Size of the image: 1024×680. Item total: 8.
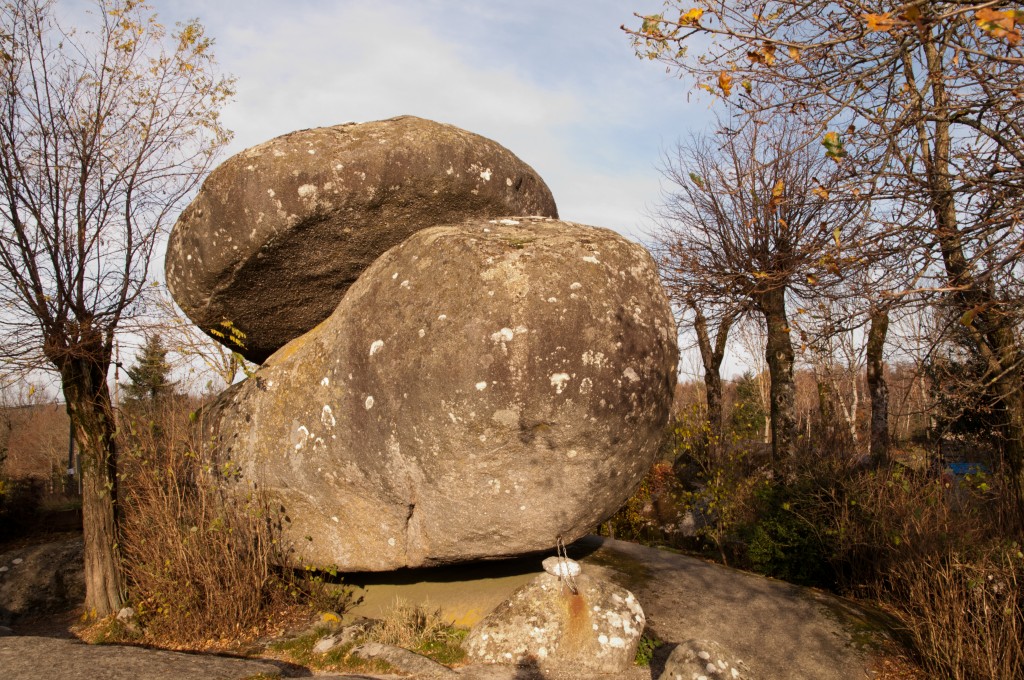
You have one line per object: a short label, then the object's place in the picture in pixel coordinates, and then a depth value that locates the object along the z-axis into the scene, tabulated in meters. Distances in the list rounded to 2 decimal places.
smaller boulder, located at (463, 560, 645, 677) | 5.32
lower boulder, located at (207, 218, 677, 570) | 5.15
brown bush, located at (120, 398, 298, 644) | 6.25
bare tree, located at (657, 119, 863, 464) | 12.39
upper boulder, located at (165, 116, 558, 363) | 6.21
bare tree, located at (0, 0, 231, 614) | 7.00
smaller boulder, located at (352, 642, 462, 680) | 5.14
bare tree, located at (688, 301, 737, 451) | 15.03
